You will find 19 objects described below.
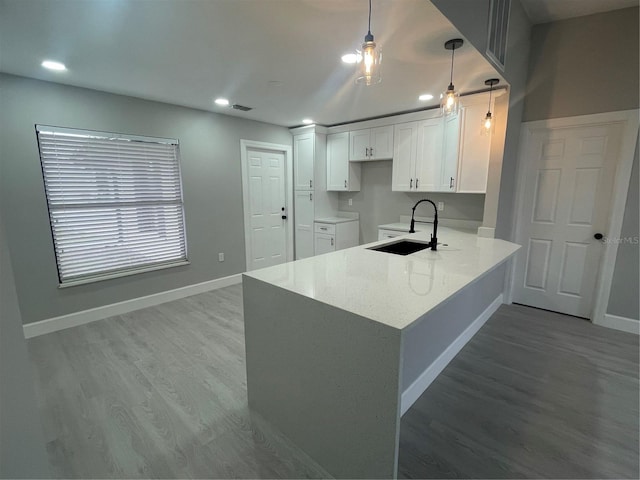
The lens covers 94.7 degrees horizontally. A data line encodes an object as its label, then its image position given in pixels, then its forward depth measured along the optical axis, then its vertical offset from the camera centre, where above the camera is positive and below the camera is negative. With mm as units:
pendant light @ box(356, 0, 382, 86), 1457 +672
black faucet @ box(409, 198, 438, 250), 2382 -400
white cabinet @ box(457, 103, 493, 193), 3258 +461
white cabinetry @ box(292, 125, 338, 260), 4785 +130
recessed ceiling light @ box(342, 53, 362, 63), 2265 +1046
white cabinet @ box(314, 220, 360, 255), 4711 -689
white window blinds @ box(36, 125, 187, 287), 2934 -122
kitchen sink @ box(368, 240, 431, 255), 2604 -491
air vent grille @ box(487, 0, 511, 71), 2136 +1239
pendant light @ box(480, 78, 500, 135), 2732 +692
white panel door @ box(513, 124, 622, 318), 2996 -209
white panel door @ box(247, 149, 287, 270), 4586 -247
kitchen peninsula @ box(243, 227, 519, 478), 1246 -744
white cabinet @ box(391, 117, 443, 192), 3728 +484
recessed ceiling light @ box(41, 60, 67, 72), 2361 +1017
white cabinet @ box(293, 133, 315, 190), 4797 +529
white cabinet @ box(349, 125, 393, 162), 4211 +721
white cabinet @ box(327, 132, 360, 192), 4711 +415
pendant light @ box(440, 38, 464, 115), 2002 +663
